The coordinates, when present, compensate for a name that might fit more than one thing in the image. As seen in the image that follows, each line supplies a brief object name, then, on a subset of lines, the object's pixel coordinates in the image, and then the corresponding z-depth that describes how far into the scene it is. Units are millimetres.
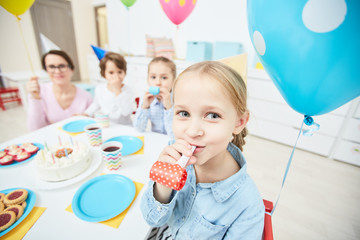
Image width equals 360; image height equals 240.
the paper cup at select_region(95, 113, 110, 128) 1209
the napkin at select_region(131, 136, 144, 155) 955
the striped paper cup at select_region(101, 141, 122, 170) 759
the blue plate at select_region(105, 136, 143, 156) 952
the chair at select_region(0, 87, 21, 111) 3387
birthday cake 711
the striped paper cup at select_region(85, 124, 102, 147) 966
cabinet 2109
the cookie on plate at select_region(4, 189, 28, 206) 594
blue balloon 396
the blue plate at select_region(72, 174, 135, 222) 583
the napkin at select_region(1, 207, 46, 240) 509
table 525
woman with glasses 1423
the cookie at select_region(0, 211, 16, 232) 520
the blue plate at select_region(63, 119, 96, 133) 1164
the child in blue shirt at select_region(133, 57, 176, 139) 1255
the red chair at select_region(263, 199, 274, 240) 548
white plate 679
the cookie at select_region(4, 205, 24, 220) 562
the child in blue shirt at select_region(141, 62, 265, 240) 537
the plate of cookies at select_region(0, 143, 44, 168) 807
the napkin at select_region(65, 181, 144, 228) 553
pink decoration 1443
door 4801
